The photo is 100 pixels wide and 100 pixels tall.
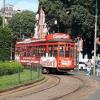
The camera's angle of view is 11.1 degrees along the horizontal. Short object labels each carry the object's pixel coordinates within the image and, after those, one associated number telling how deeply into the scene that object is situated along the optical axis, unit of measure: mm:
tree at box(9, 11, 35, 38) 124062
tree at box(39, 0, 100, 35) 61688
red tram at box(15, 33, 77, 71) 42719
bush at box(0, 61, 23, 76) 34888
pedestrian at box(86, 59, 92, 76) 46828
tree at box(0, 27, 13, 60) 42250
